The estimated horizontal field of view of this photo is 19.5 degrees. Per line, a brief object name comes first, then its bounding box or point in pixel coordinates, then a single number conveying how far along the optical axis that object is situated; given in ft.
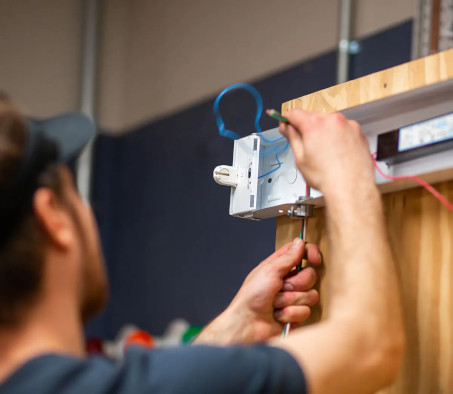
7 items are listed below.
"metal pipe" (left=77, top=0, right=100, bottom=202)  13.19
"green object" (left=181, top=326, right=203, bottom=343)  9.78
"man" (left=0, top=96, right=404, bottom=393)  3.94
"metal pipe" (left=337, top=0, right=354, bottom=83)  8.24
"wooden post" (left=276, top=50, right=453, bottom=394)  4.27
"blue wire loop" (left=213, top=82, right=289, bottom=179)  4.81
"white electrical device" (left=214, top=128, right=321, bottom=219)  4.75
